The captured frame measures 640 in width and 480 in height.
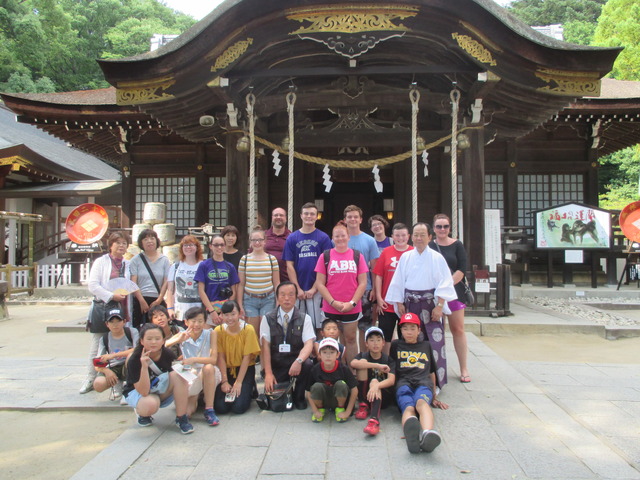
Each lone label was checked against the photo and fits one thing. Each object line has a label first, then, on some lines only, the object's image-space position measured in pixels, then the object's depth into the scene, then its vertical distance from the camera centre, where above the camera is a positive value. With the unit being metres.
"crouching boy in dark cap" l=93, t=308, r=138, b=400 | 3.67 -0.89
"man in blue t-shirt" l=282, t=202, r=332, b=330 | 4.31 -0.13
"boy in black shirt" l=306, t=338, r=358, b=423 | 3.46 -1.08
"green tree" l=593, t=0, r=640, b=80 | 16.30 +7.69
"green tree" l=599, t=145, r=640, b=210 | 18.88 +2.99
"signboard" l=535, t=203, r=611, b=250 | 9.84 +0.33
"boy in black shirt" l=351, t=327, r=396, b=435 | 3.41 -1.01
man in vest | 3.76 -0.79
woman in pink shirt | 3.99 -0.34
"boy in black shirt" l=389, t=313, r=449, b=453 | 2.92 -1.04
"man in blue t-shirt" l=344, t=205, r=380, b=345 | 4.43 -0.04
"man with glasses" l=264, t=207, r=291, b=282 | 4.70 +0.07
